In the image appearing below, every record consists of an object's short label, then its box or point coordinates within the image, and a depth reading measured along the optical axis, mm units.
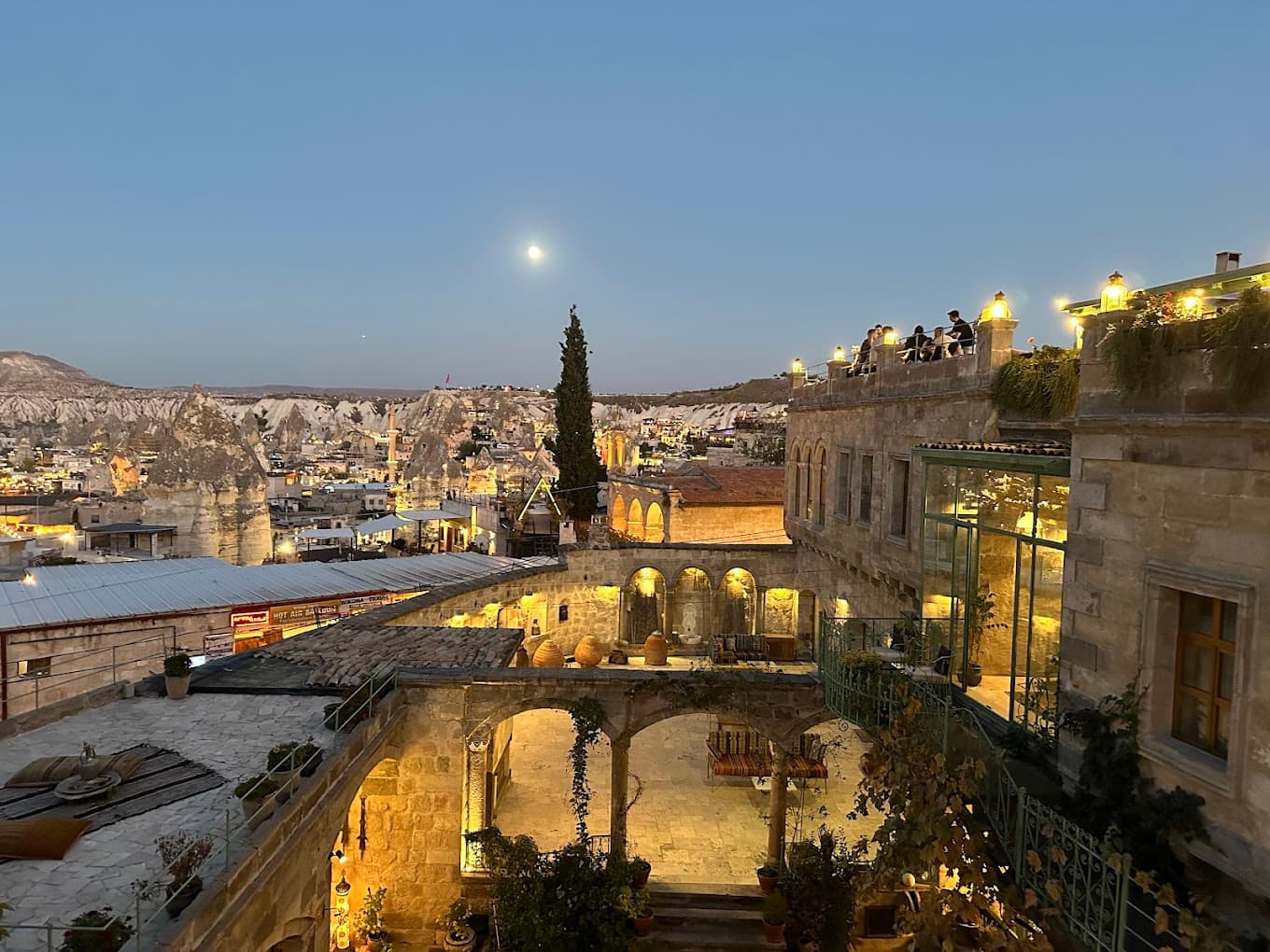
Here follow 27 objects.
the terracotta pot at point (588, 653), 21094
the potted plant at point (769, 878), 13570
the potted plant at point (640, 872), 13172
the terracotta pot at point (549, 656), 18969
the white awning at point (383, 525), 40531
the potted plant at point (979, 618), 10945
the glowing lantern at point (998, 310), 13102
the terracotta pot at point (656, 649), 22266
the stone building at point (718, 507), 30219
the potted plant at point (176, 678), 12648
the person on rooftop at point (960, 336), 14582
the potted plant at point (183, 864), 6590
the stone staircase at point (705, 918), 12961
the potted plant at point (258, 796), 8180
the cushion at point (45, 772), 9148
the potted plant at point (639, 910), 12328
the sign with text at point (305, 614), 19422
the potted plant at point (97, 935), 5871
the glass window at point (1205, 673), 6781
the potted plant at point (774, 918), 12875
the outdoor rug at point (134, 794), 8586
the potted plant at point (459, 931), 12822
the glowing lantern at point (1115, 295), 8023
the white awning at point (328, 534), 41031
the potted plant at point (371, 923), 13031
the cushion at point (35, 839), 7719
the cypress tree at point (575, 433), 38656
